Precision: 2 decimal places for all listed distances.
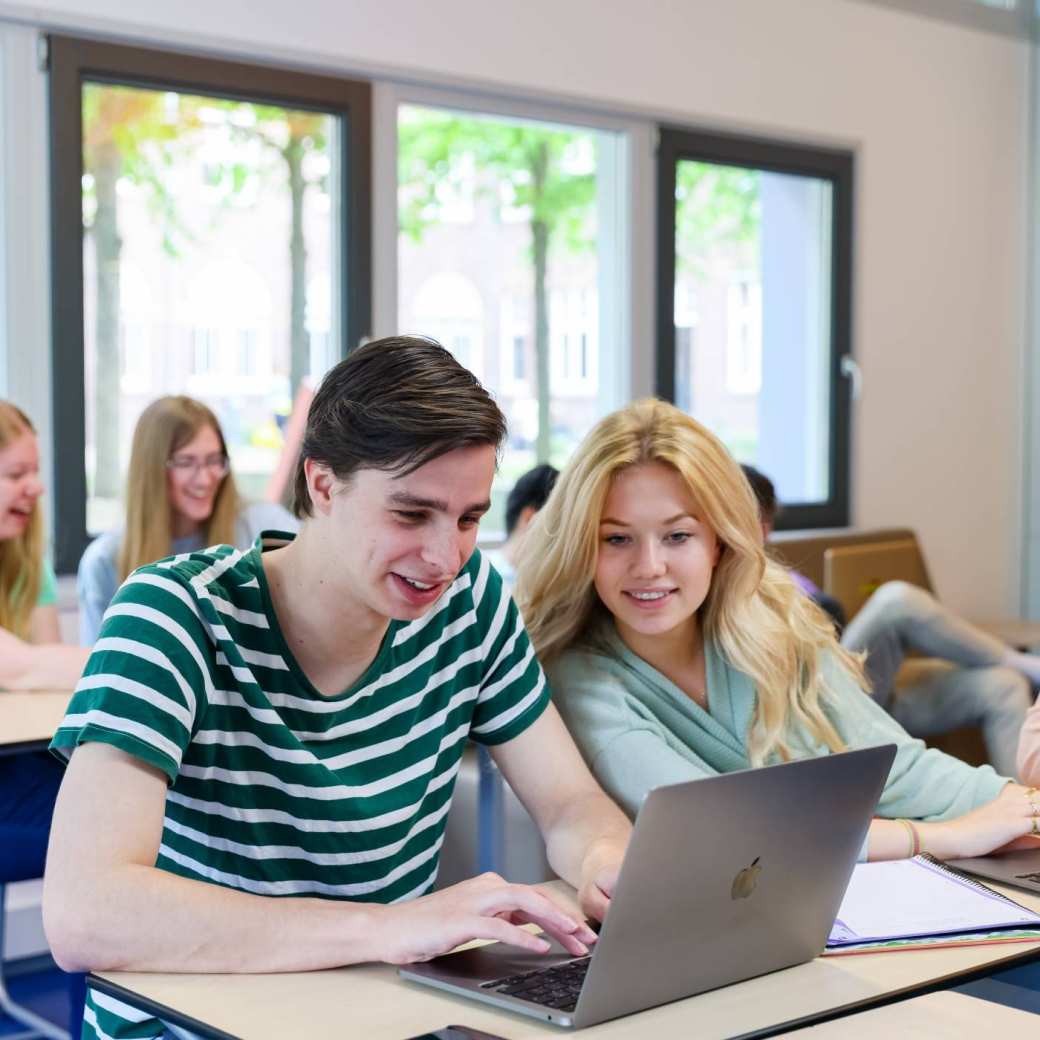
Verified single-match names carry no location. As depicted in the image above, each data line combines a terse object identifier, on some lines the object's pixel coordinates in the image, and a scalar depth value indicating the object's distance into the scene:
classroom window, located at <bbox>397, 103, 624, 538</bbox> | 4.55
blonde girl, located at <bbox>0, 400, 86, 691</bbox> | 3.16
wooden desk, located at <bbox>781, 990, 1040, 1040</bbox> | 1.27
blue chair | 2.67
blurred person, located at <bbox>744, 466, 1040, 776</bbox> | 3.59
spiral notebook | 1.53
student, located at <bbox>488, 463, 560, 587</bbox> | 3.83
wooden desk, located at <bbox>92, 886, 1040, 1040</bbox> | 1.24
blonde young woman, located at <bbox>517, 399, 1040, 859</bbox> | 2.04
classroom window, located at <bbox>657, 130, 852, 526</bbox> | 5.29
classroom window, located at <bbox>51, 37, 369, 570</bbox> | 3.82
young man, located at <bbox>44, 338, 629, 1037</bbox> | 1.36
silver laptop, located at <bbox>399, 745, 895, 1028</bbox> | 1.20
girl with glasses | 3.57
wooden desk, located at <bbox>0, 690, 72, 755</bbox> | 2.45
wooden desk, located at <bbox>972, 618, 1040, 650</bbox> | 5.30
